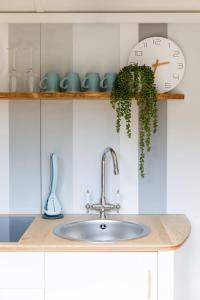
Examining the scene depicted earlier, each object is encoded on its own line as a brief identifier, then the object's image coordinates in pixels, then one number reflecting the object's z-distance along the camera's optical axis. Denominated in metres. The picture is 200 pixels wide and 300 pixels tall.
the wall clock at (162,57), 2.39
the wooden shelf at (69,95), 2.22
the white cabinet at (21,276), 1.88
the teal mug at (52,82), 2.30
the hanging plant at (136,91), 2.19
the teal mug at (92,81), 2.30
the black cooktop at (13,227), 2.01
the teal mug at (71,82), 2.30
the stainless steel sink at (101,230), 2.24
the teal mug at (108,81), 2.29
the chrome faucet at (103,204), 2.37
